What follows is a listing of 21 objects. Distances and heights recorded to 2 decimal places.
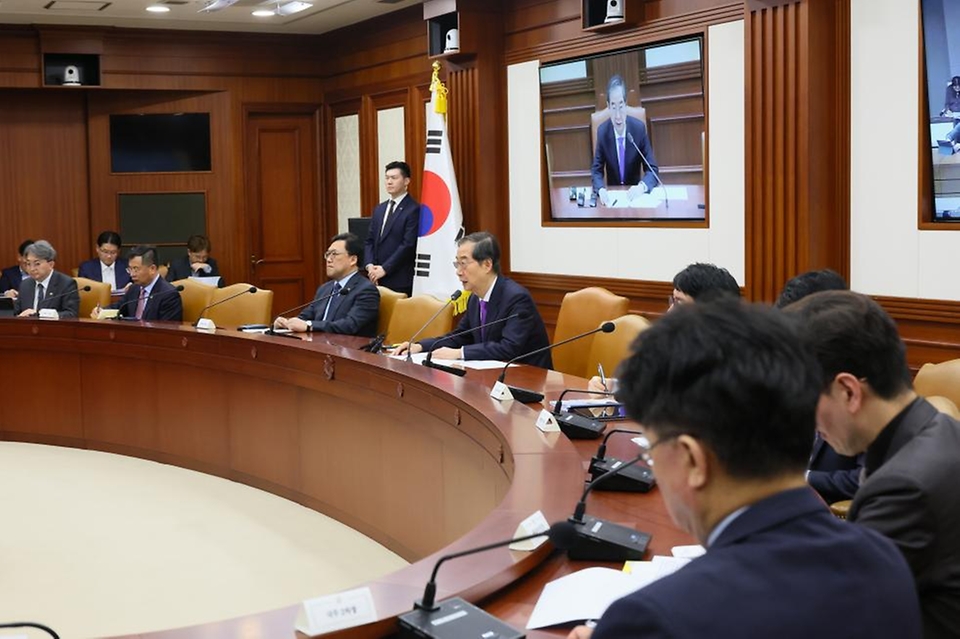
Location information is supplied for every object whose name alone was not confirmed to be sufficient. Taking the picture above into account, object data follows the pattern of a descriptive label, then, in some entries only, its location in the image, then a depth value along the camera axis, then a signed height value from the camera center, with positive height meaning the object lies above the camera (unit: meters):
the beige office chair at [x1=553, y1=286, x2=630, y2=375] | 4.87 -0.30
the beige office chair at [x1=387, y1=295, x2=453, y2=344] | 5.41 -0.30
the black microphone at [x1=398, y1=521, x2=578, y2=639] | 1.63 -0.53
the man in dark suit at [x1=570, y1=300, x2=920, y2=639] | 1.09 -0.25
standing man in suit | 7.66 +0.13
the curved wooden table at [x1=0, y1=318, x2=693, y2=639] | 1.99 -0.58
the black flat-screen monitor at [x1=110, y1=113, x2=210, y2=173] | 9.57 +0.98
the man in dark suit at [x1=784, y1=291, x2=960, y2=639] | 1.61 -0.30
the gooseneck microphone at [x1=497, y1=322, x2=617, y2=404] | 3.62 -0.46
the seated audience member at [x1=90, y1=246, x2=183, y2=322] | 6.60 -0.21
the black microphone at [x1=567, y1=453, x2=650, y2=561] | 2.04 -0.53
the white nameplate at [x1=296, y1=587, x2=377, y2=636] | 1.59 -0.50
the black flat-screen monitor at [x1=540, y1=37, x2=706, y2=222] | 6.20 +0.66
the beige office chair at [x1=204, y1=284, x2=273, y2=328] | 6.33 -0.29
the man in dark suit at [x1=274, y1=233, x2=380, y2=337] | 5.80 -0.23
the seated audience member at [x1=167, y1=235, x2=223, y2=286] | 9.08 -0.04
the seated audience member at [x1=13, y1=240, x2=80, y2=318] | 6.96 -0.16
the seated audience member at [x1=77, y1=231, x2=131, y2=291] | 8.77 -0.04
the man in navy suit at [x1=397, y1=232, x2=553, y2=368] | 4.93 -0.26
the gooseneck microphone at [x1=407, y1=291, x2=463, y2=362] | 4.82 -0.27
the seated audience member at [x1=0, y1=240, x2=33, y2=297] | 8.72 -0.12
